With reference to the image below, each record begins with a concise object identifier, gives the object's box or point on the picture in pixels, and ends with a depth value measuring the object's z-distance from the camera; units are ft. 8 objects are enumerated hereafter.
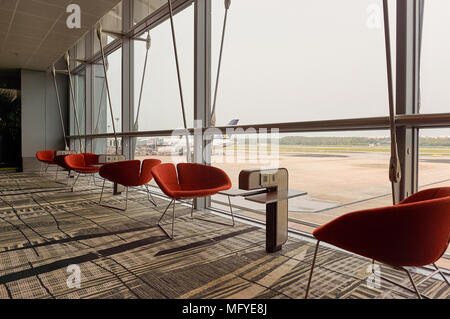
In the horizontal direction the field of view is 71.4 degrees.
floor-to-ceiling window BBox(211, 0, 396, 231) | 9.57
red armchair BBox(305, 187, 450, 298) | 4.64
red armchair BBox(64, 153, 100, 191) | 20.27
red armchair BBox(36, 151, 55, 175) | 28.18
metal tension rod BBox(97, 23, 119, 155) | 18.89
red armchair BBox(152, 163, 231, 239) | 11.52
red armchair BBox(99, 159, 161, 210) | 15.12
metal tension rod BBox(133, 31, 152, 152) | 19.92
